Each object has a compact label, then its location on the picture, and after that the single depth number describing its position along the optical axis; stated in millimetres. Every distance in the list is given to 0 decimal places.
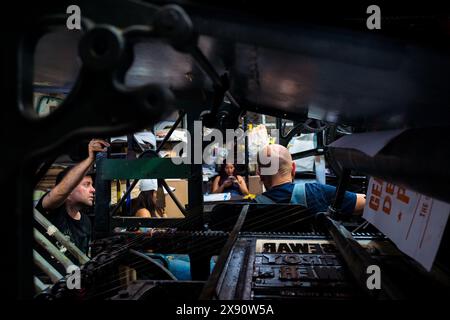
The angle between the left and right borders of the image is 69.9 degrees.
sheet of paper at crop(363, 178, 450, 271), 934
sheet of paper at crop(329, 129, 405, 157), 1119
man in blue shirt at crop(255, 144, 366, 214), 3312
